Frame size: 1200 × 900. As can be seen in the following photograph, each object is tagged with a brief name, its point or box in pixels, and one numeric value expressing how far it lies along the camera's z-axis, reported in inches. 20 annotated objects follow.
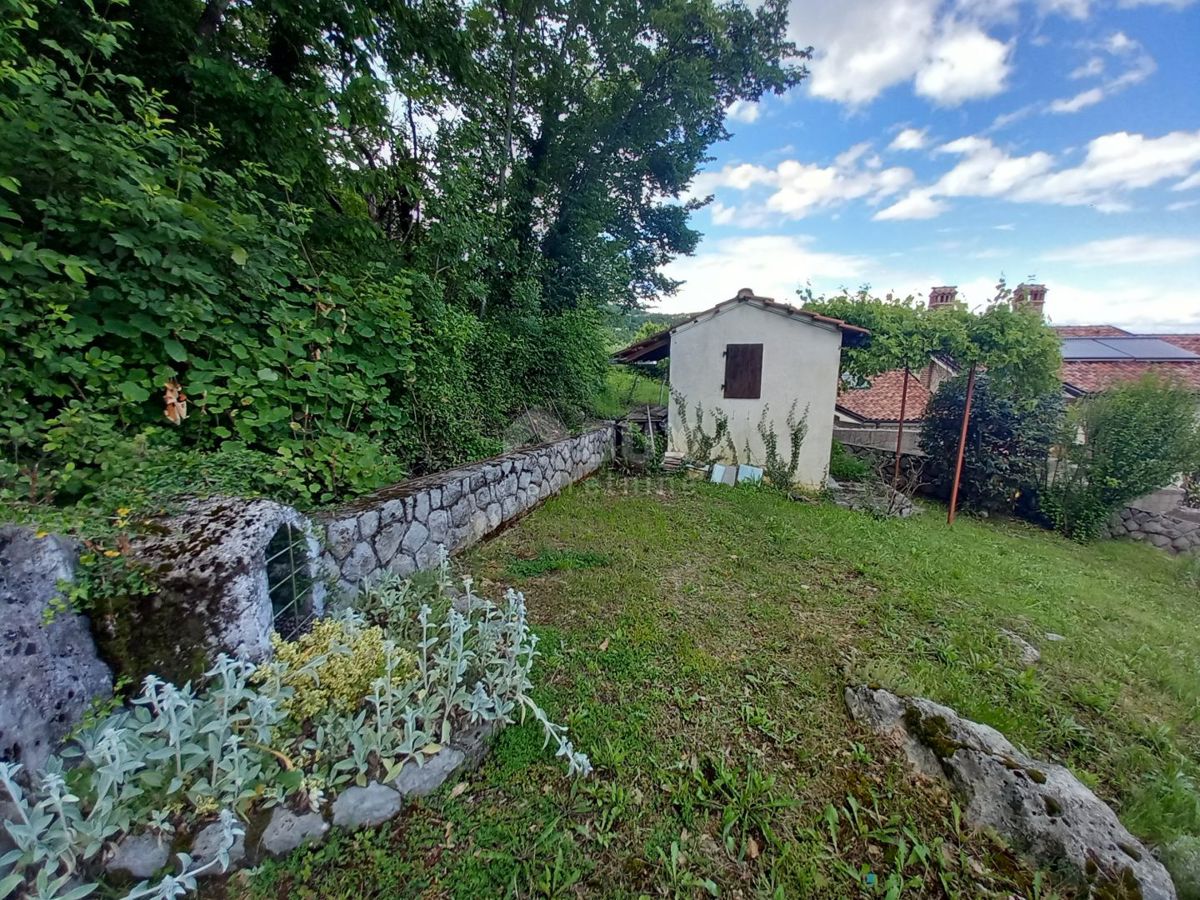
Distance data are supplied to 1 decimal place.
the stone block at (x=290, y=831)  63.7
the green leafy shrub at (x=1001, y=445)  303.4
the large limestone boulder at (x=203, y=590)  73.9
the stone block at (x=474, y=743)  81.2
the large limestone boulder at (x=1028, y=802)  65.7
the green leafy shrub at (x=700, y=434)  335.6
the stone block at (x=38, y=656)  60.8
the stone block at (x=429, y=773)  74.3
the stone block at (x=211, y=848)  58.6
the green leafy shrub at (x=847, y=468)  358.9
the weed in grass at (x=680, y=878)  64.6
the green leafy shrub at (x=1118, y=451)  268.2
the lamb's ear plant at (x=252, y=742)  54.4
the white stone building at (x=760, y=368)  304.5
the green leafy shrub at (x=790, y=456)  310.5
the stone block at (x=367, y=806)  68.5
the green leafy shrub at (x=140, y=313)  86.9
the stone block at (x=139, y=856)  56.0
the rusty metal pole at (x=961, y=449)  268.9
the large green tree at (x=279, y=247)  90.4
